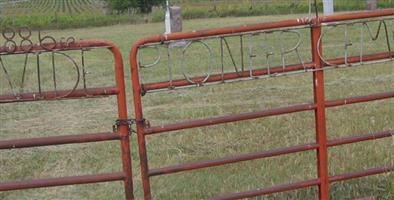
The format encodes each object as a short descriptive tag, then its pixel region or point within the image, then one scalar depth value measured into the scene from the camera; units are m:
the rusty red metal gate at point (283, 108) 3.75
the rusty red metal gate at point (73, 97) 3.58
